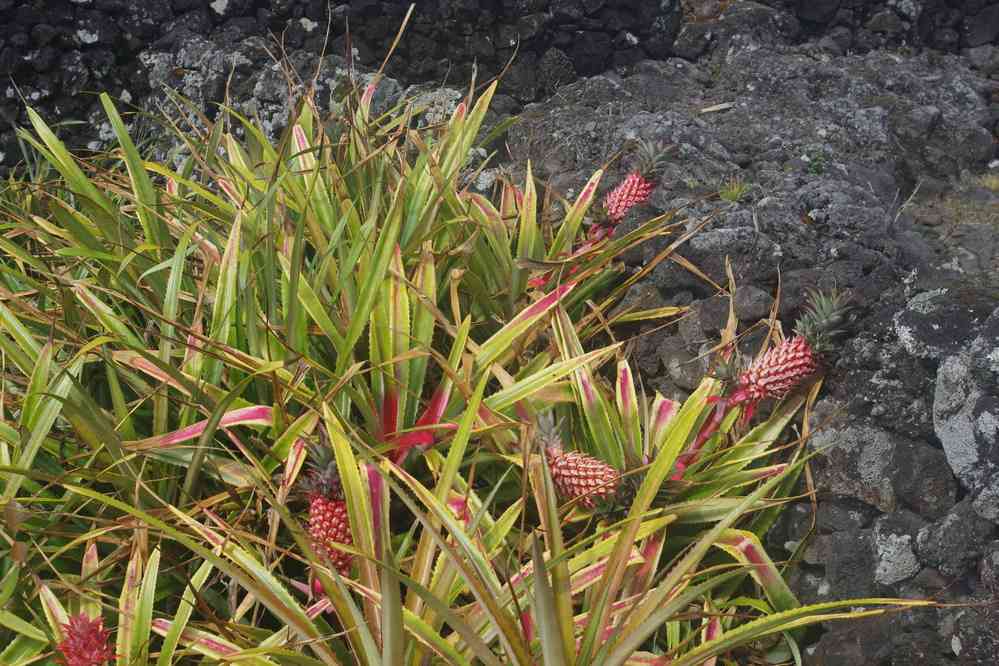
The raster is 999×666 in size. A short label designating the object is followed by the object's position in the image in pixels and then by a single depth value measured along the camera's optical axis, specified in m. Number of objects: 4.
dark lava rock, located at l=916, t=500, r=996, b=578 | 1.63
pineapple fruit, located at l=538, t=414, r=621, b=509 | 1.74
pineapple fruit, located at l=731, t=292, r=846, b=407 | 1.88
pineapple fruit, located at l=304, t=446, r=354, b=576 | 1.62
